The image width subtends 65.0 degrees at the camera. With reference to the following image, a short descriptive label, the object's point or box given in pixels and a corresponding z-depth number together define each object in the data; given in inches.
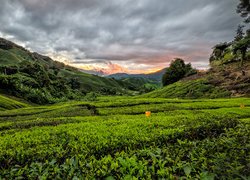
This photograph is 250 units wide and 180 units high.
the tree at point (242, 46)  1659.1
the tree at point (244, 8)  1806.3
